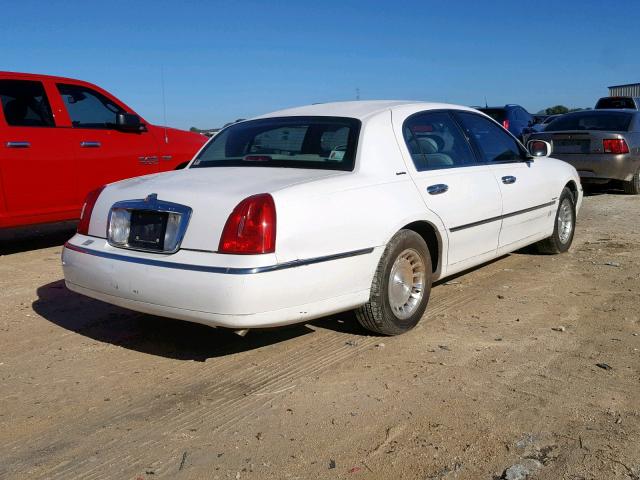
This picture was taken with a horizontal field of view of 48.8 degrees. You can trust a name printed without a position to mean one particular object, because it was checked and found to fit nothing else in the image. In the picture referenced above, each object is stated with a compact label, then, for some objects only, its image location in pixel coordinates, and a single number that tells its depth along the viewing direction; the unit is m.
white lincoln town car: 3.69
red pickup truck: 6.83
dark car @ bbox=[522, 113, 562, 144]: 15.54
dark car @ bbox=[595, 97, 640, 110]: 21.75
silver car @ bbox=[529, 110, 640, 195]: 11.11
